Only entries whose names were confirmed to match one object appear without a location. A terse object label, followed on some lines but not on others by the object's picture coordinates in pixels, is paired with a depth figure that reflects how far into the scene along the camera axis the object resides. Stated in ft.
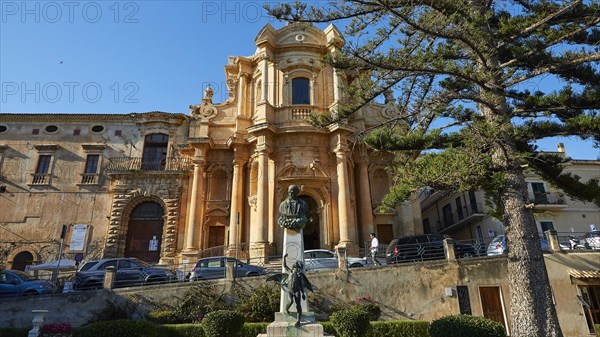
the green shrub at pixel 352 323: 36.58
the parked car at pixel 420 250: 54.34
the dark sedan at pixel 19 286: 47.85
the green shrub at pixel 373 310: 44.21
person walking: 56.39
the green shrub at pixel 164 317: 44.50
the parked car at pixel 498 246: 54.48
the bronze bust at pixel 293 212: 32.40
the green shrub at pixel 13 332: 38.63
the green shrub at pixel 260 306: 44.64
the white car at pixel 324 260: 53.08
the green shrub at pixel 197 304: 45.14
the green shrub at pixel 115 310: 45.06
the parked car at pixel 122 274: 49.03
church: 72.95
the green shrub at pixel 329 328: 38.88
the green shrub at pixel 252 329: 39.14
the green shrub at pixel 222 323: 35.24
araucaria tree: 31.65
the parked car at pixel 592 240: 57.98
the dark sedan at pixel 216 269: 51.26
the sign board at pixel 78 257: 72.02
